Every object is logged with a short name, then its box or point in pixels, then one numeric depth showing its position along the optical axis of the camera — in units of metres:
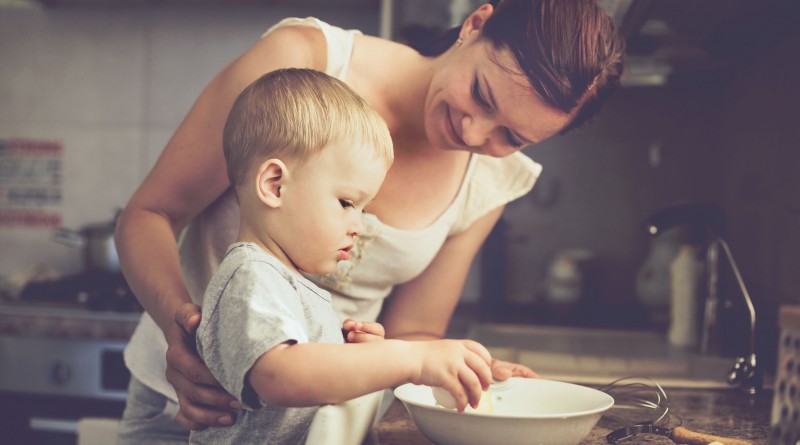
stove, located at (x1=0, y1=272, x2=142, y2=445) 1.88
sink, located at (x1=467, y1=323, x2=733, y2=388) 1.61
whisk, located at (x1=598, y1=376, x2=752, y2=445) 0.81
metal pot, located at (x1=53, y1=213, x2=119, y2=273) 2.22
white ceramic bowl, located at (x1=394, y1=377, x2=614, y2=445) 0.67
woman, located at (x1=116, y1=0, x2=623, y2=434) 0.91
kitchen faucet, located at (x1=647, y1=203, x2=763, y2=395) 1.47
